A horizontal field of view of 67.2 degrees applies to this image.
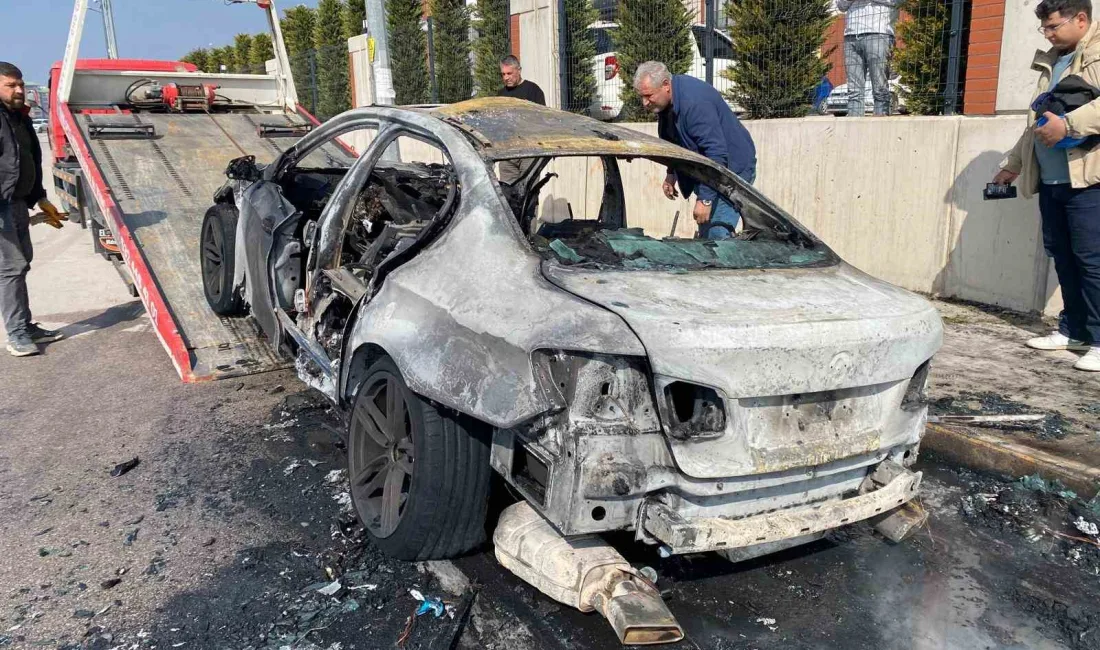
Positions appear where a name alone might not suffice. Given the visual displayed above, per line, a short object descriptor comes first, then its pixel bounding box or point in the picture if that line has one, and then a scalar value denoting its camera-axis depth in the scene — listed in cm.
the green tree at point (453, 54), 1529
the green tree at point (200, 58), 3402
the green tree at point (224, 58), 3170
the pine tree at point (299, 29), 2398
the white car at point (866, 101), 752
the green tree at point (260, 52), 2822
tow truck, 550
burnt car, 243
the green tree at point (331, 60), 2023
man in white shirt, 772
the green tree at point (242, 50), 3058
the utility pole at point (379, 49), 855
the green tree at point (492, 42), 1403
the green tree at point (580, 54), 1140
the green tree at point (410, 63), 1613
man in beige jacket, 474
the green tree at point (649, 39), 992
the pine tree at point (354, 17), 2080
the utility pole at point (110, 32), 1465
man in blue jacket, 541
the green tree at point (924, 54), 702
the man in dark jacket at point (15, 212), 593
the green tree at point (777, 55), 829
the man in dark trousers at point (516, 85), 838
